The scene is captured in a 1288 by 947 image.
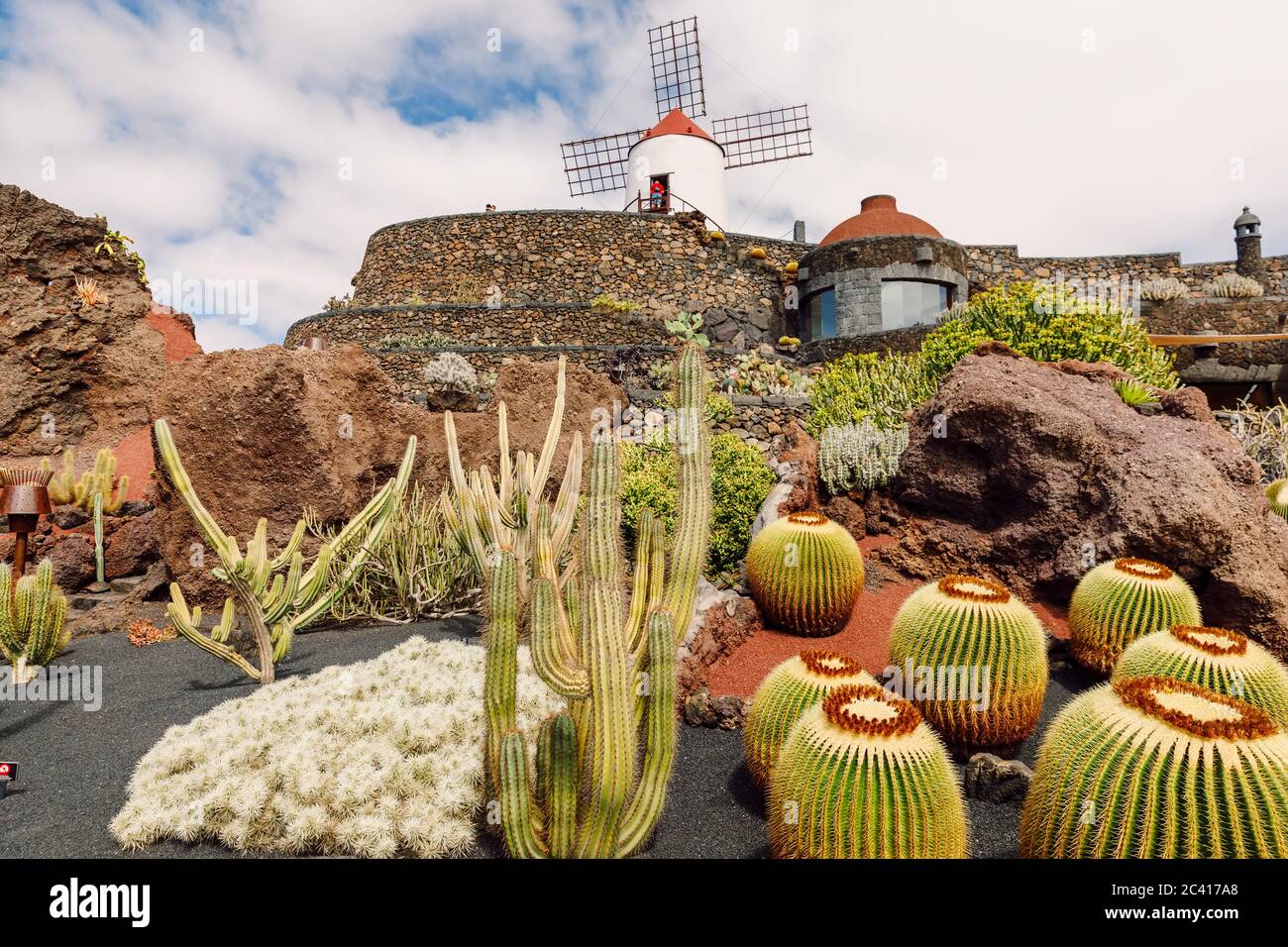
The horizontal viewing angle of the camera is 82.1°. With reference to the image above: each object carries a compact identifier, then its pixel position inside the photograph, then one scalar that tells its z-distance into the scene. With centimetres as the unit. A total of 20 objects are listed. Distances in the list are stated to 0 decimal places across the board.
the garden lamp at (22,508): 522
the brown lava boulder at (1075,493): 512
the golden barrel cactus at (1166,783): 204
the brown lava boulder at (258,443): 633
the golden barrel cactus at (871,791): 237
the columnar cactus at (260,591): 438
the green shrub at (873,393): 803
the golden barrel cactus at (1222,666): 323
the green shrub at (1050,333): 841
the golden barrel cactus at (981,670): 371
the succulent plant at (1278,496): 674
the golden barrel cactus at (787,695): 326
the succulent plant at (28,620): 464
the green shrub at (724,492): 710
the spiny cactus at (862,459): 711
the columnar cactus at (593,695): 231
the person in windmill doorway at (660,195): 2673
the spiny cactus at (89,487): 766
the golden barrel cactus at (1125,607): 436
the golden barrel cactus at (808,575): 530
